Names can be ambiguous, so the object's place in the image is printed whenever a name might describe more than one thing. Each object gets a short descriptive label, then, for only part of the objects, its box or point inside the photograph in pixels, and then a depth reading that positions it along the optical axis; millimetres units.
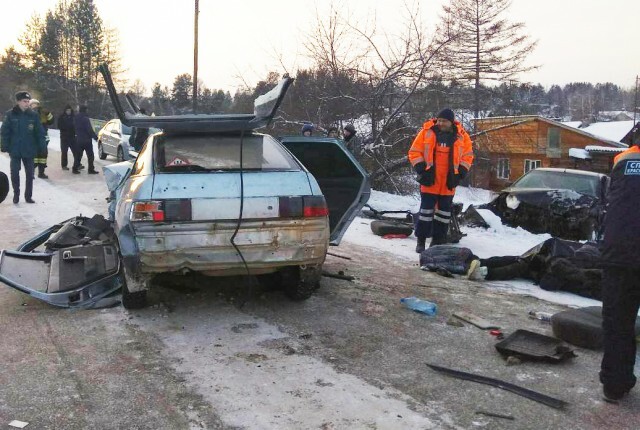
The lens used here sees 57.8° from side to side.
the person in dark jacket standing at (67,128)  14281
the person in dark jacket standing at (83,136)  14148
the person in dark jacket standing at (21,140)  9891
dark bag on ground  6557
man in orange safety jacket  7336
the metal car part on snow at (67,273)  4805
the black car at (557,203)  9180
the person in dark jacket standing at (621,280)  3217
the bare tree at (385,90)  13961
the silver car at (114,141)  16912
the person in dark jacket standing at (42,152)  11262
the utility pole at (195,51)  25780
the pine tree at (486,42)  22266
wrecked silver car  4184
